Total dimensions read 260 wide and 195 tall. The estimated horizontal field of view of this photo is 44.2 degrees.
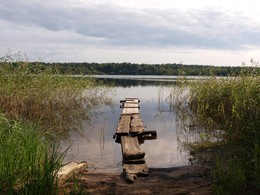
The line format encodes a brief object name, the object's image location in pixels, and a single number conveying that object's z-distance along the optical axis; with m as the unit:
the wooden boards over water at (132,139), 6.09
